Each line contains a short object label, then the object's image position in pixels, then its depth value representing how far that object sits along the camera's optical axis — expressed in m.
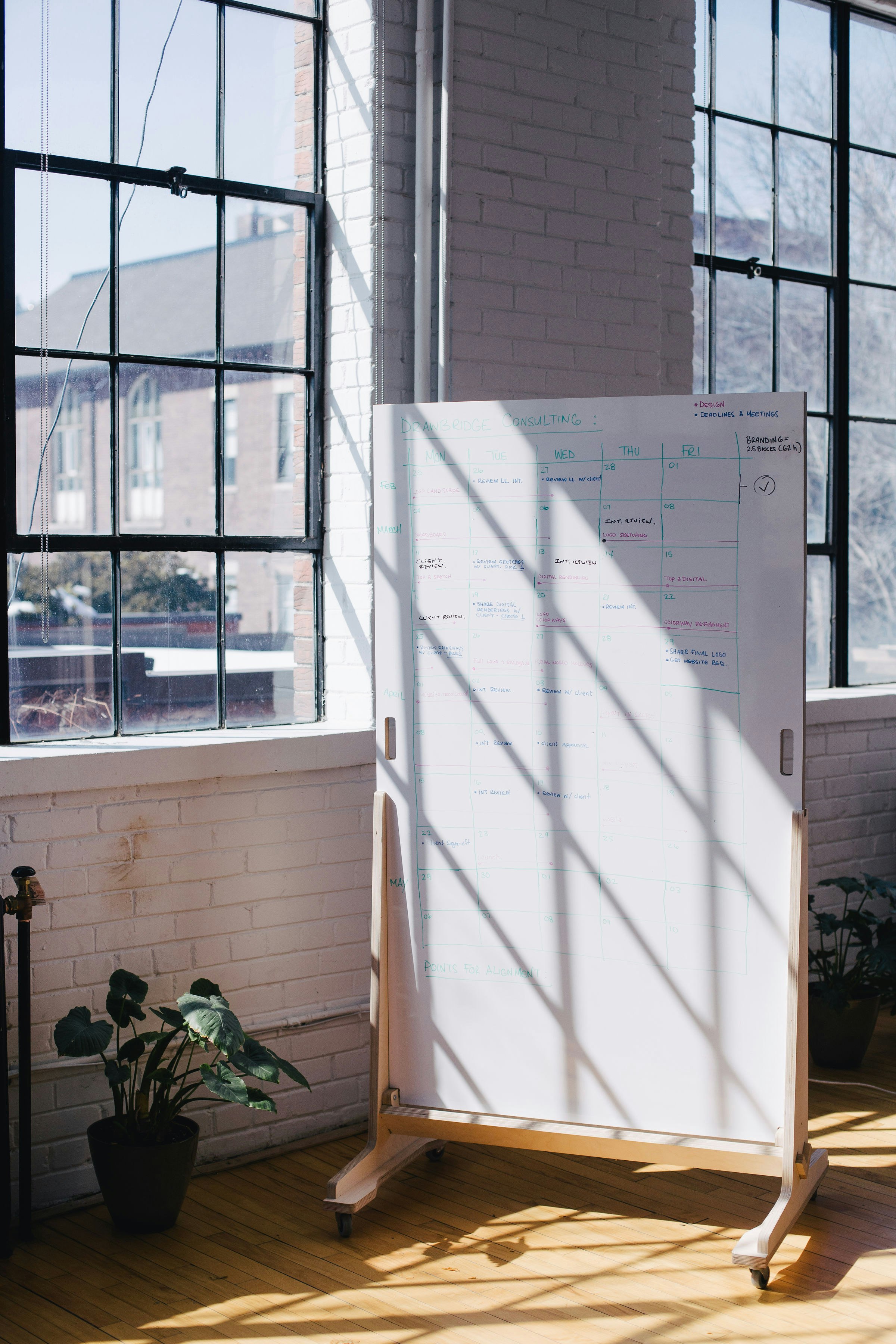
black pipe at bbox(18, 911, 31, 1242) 2.65
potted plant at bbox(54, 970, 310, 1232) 2.64
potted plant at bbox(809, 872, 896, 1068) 3.77
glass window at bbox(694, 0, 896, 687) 4.19
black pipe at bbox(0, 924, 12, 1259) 2.61
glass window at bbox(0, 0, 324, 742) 2.95
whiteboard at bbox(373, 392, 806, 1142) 2.67
